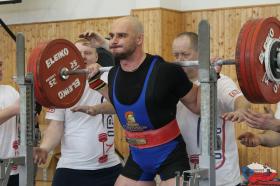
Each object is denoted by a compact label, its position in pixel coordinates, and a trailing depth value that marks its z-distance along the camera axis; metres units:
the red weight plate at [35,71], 3.38
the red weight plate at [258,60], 2.67
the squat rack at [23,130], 3.19
